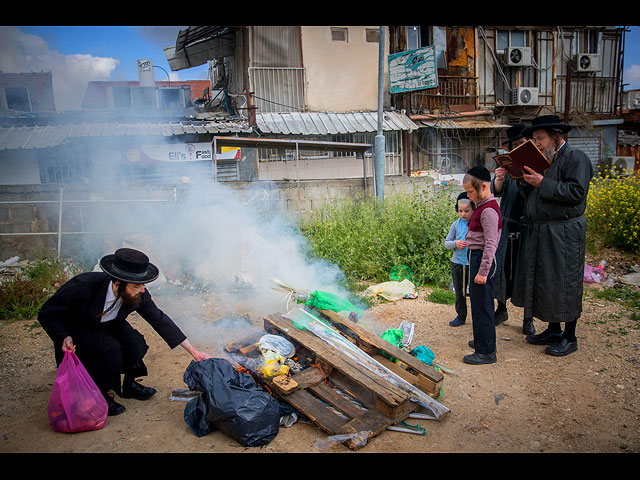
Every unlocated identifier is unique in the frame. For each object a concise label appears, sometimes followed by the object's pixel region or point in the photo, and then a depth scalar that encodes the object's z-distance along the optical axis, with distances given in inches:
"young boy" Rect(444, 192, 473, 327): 189.2
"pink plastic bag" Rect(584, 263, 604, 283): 262.5
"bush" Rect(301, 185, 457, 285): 270.2
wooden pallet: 118.7
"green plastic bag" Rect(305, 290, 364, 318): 171.9
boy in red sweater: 151.1
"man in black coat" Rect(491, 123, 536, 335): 181.6
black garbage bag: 110.8
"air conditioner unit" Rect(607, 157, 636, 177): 642.8
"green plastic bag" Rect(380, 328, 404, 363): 169.2
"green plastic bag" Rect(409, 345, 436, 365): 153.1
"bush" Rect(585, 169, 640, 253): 282.8
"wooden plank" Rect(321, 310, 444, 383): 136.8
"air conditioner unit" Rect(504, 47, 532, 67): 636.7
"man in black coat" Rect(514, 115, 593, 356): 155.9
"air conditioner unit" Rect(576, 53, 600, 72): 663.3
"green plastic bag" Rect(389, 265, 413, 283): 264.4
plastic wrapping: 126.6
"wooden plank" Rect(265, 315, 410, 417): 120.9
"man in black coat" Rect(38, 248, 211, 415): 121.3
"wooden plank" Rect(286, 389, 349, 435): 116.7
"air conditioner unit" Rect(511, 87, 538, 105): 633.6
